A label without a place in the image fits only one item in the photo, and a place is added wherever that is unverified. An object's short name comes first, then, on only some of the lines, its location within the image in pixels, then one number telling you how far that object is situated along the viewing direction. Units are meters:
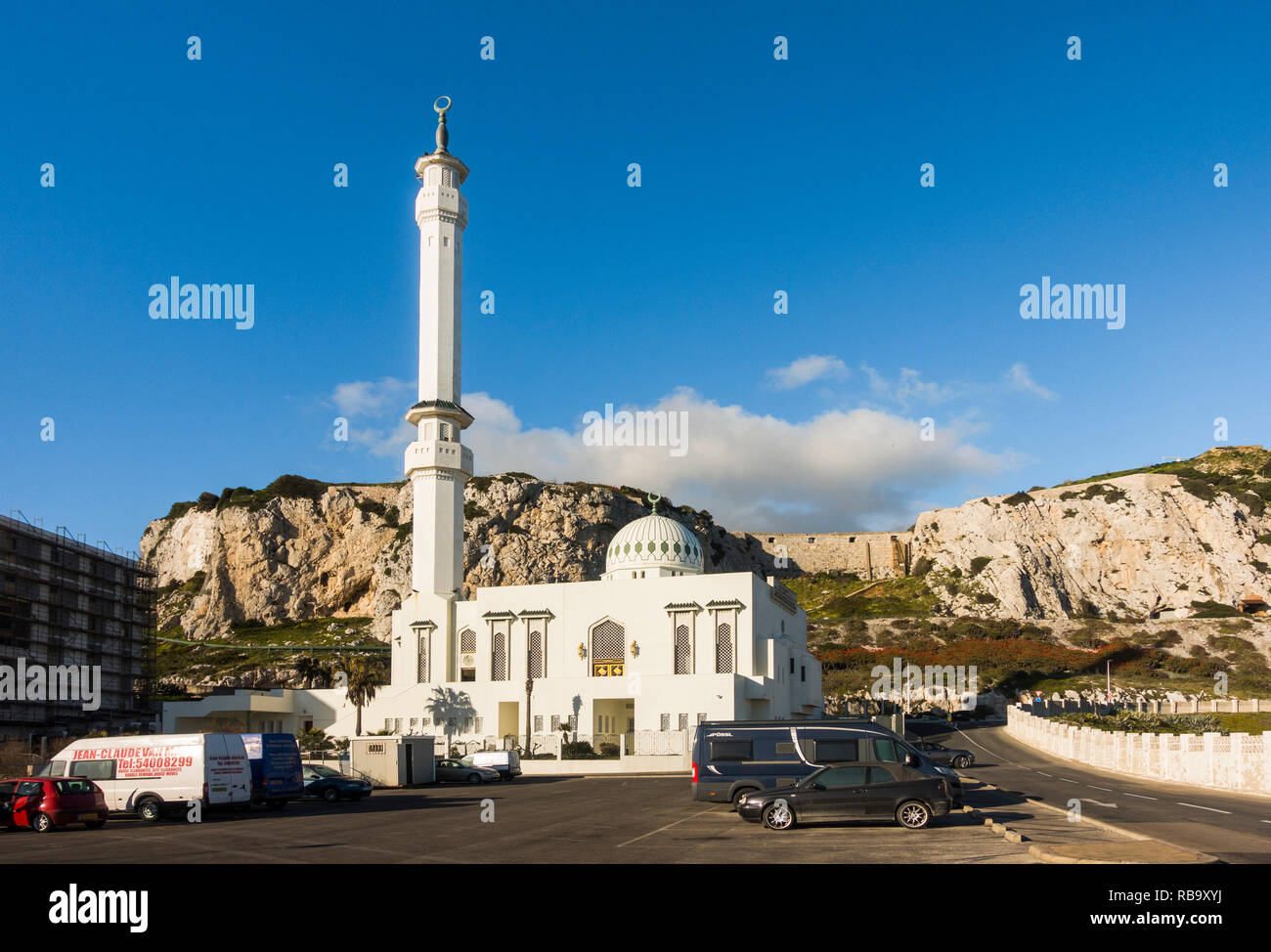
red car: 23.91
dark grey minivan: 23.47
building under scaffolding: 60.34
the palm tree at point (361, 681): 58.28
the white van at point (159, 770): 25.95
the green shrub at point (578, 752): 52.62
